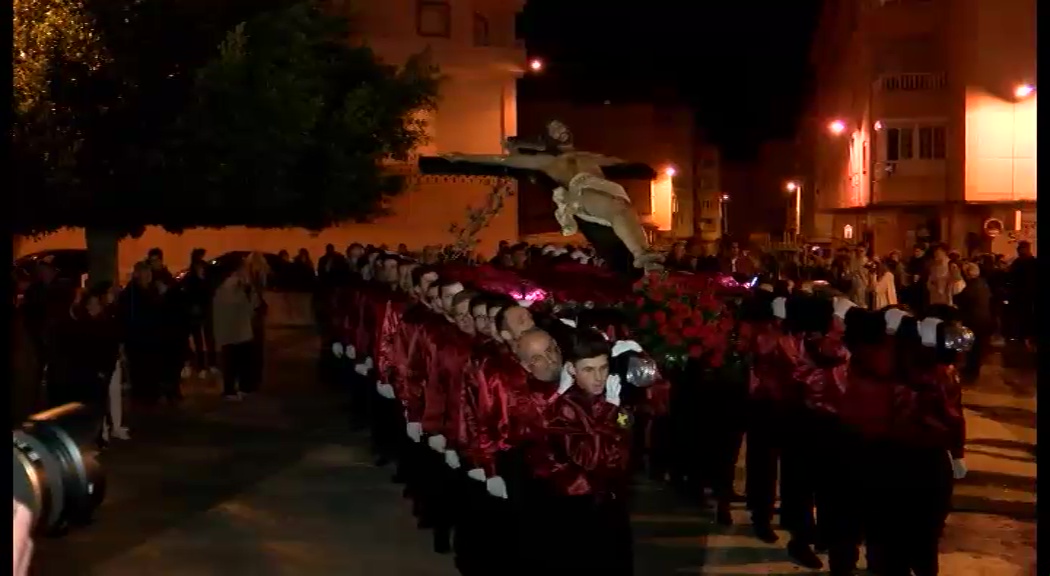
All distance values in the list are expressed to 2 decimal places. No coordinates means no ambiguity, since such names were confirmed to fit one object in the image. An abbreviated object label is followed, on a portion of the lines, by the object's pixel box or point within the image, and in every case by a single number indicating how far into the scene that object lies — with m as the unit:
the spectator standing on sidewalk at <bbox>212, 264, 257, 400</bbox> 12.78
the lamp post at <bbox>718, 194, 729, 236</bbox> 76.56
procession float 6.23
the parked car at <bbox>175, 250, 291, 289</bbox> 13.15
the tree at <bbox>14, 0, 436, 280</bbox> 12.34
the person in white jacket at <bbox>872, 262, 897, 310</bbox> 13.85
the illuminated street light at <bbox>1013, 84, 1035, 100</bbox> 27.72
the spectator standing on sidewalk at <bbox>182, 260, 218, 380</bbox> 13.63
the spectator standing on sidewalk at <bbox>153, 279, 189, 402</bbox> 12.44
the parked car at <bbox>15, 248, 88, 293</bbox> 22.22
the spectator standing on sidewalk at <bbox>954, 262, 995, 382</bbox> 14.61
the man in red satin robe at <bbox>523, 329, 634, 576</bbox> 5.34
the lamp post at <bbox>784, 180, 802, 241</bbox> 58.72
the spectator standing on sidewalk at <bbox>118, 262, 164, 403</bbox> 12.17
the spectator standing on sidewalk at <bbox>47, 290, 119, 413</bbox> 9.02
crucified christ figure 11.02
